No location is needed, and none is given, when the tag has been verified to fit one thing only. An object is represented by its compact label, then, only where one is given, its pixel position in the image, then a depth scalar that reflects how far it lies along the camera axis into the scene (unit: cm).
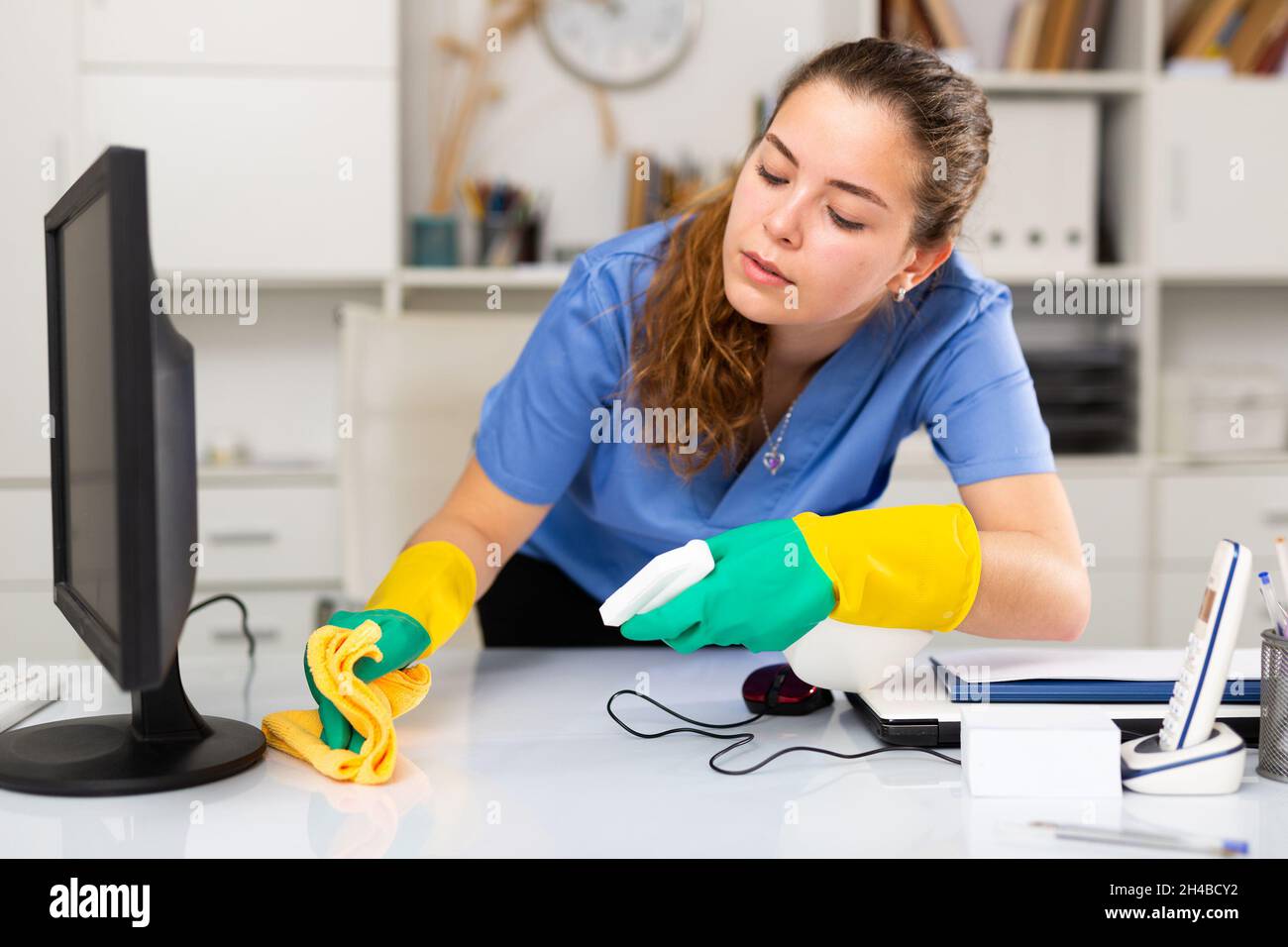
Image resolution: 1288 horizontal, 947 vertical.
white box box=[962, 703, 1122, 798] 80
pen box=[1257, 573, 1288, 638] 85
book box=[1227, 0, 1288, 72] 266
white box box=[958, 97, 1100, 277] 262
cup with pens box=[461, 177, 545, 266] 266
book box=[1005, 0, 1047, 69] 264
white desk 72
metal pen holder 84
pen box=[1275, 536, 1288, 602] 85
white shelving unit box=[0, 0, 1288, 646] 248
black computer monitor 70
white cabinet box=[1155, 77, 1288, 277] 262
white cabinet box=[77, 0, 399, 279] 249
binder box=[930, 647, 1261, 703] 95
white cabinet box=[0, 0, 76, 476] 245
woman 93
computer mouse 101
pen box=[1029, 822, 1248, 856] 70
